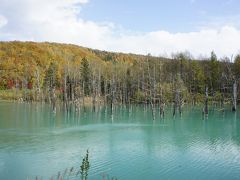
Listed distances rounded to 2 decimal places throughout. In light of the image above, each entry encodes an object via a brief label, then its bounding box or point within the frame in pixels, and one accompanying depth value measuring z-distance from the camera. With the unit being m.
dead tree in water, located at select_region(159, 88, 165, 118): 33.07
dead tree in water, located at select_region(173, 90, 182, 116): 33.70
